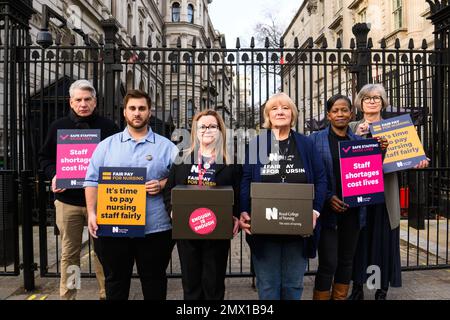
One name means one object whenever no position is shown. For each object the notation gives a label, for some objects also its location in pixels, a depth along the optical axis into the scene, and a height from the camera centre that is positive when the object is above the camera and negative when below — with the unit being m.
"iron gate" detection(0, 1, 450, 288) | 4.55 +1.10
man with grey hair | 3.65 -0.32
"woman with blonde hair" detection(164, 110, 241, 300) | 2.86 -0.20
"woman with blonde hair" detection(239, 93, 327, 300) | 2.92 -0.21
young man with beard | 2.97 -0.46
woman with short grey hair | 3.75 -0.79
